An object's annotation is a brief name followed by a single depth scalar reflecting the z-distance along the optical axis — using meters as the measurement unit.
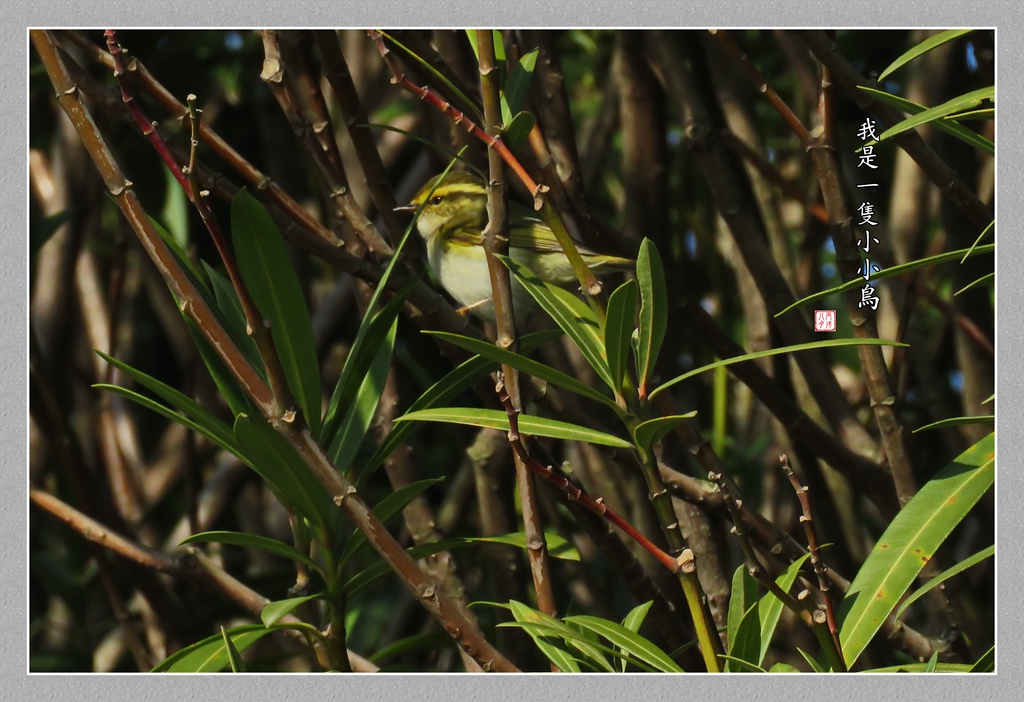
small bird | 3.21
